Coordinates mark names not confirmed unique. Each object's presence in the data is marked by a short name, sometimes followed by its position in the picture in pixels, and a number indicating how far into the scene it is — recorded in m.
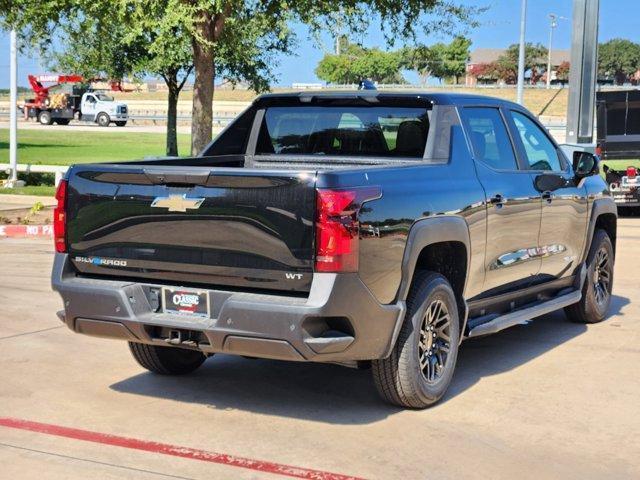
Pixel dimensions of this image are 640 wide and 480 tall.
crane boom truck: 67.06
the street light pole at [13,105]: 20.61
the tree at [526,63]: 150.73
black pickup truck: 5.53
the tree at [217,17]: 16.53
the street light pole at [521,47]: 41.19
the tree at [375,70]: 140.50
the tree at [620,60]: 155.88
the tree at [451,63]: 135.06
